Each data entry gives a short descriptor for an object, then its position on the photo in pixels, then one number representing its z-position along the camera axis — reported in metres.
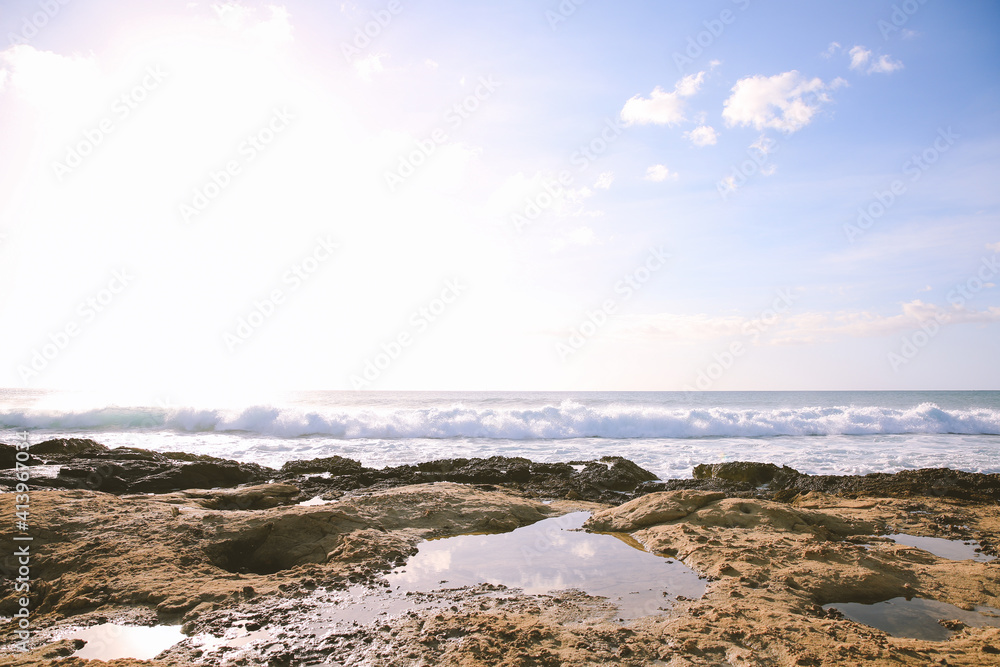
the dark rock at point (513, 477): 10.90
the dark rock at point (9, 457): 12.25
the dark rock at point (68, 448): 14.41
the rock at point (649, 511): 7.45
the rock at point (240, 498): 8.09
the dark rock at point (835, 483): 10.02
